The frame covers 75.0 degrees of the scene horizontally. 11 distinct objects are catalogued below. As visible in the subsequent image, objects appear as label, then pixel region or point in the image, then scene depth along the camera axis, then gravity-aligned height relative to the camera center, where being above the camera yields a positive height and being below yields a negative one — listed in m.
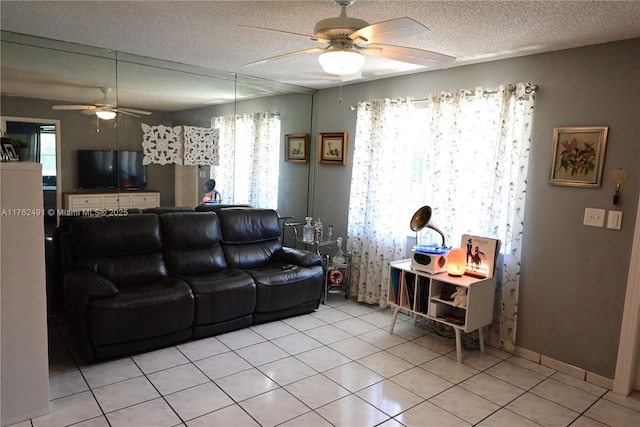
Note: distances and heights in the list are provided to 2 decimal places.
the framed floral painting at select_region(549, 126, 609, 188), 2.92 +0.18
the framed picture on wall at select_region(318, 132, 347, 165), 4.81 +0.23
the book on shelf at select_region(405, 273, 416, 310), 3.59 -0.99
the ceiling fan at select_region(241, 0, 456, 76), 1.97 +0.67
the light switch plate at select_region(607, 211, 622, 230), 2.84 -0.26
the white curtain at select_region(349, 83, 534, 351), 3.35 -0.02
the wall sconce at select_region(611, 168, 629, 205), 2.80 +0.03
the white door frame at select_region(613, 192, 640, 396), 2.77 -1.01
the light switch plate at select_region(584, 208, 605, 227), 2.92 -0.25
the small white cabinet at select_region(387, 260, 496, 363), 3.22 -1.02
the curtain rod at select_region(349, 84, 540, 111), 3.22 +0.69
